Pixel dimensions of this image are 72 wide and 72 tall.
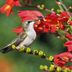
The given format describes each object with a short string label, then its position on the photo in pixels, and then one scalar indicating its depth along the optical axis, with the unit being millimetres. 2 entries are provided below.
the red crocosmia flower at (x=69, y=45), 5699
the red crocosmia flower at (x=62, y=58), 5598
